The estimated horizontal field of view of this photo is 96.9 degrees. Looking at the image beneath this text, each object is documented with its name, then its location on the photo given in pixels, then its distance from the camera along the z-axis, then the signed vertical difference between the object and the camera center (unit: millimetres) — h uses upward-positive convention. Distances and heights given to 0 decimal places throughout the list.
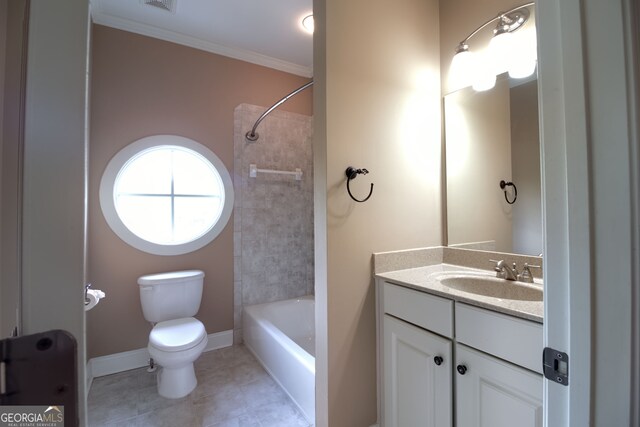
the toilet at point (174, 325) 1897 -791
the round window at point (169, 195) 2350 +237
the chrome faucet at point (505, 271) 1429 -269
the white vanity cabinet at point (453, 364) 987 -596
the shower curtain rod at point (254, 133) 2551 +849
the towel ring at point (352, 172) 1439 +241
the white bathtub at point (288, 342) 1800 -991
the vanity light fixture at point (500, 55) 1443 +895
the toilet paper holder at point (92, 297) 1399 -402
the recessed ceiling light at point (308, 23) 2255 +1609
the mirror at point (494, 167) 1476 +297
